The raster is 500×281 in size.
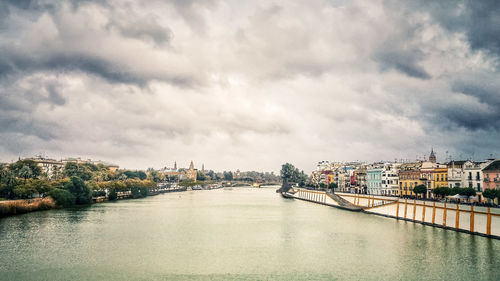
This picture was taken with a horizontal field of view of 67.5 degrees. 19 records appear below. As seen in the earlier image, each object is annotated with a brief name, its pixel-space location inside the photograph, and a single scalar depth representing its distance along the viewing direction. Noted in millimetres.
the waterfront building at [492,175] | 69812
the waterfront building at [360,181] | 128000
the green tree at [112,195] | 121625
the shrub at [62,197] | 87500
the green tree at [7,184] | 86475
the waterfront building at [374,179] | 114062
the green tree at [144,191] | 152850
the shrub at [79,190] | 96062
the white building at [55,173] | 139875
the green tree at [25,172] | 114562
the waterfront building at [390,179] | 107000
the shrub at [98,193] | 116325
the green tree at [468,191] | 70000
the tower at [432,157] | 128375
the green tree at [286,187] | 191200
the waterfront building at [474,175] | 74062
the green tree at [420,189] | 87375
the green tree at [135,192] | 144875
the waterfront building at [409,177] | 96950
